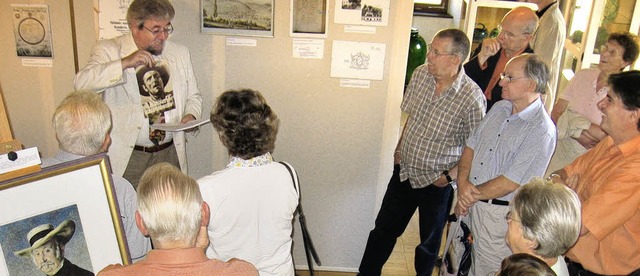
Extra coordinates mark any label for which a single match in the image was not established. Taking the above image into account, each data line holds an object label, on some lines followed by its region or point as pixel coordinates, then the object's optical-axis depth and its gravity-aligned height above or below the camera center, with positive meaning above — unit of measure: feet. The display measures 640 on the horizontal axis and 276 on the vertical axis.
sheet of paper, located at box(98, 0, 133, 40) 9.56 -0.01
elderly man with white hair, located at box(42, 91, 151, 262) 6.01 -1.38
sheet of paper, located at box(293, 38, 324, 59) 9.93 -0.40
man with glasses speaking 8.39 -1.12
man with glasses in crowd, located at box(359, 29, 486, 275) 9.22 -2.03
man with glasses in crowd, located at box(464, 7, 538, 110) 10.98 -0.30
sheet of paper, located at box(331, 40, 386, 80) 9.98 -0.58
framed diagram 9.62 -0.30
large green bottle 21.50 -0.77
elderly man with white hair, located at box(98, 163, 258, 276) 4.44 -1.82
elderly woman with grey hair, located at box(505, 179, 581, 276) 5.43 -1.92
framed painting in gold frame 5.01 -2.06
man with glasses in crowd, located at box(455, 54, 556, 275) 7.94 -1.82
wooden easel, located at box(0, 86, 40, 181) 4.95 -1.38
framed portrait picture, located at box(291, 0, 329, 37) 9.72 +0.16
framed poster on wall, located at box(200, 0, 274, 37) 9.67 +0.12
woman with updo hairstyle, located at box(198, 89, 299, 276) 5.83 -1.84
